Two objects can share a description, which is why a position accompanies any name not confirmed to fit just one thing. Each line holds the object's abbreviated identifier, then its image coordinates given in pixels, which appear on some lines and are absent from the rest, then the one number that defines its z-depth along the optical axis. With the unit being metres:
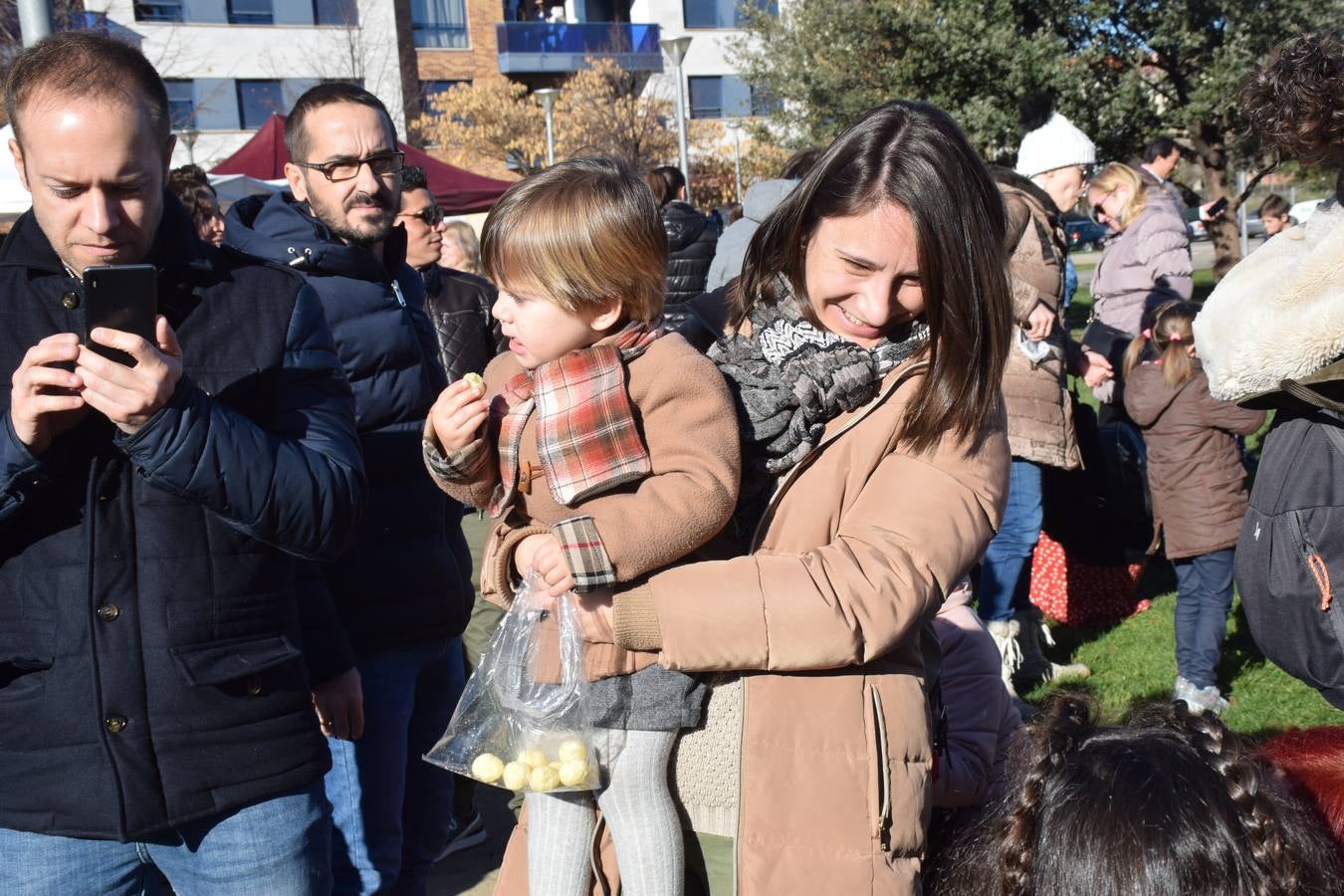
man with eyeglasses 3.02
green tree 16.22
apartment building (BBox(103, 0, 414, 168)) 34.59
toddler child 1.88
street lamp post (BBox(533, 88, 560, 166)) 20.61
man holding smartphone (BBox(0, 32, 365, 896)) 1.95
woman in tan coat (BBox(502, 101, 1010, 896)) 1.84
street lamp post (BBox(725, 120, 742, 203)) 27.31
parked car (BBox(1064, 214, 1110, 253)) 41.03
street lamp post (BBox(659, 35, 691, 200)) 17.97
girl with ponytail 5.37
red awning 12.50
